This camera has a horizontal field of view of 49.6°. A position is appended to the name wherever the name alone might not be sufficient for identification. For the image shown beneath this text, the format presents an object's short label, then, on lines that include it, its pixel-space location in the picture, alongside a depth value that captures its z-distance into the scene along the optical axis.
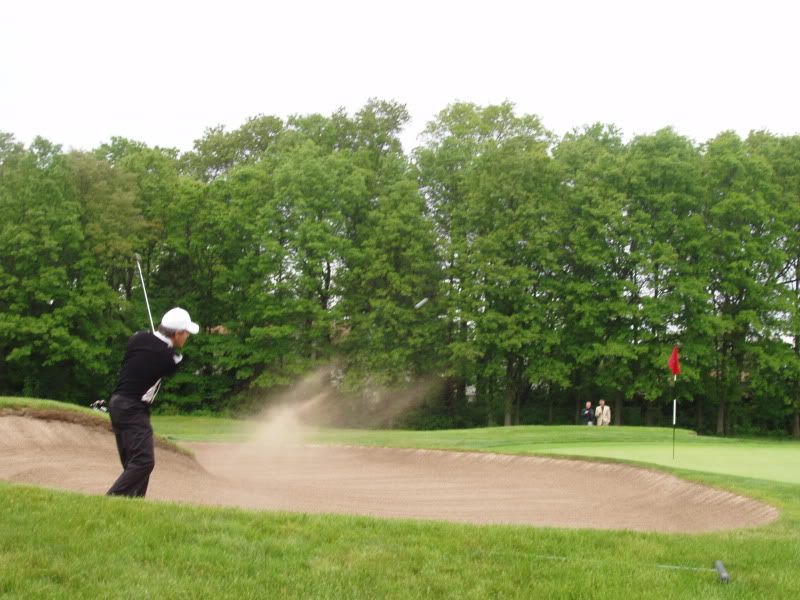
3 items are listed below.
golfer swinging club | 8.79
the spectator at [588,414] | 38.34
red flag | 20.53
